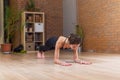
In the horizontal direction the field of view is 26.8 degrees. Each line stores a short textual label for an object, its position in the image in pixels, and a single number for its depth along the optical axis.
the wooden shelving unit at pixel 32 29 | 8.88
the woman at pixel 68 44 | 3.72
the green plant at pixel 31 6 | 9.08
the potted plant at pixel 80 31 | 8.32
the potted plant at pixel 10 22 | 8.55
